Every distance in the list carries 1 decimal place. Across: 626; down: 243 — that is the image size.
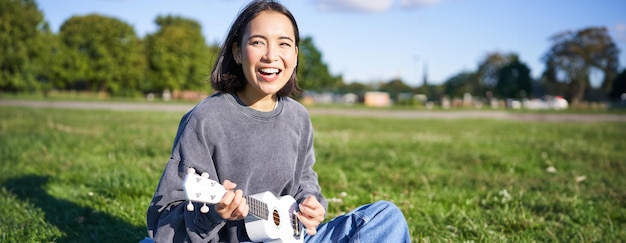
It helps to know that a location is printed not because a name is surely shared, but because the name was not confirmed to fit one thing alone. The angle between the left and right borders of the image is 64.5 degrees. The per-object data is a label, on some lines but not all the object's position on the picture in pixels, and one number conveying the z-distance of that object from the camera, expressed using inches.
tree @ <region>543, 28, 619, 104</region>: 2977.4
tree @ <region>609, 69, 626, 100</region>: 3326.8
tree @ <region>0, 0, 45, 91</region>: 1814.7
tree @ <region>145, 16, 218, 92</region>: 2472.9
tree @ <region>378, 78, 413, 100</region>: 3002.0
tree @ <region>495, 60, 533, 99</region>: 3383.4
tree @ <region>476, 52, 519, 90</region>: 3597.4
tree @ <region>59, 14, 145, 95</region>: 2230.6
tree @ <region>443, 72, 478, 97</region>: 3486.7
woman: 91.7
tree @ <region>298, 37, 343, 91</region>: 3097.0
